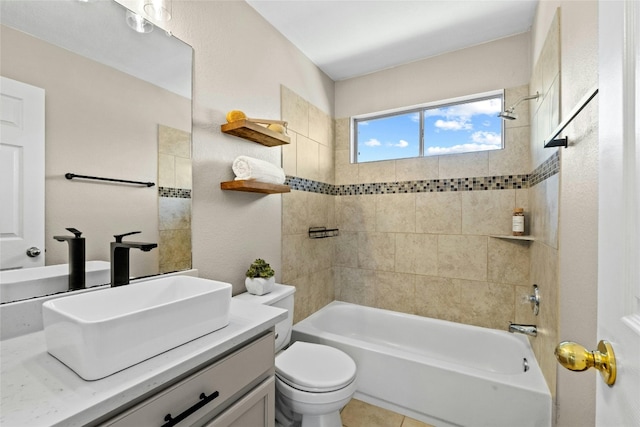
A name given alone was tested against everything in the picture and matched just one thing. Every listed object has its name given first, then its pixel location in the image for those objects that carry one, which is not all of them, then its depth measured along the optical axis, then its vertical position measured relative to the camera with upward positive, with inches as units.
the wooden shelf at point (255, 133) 66.9 +18.9
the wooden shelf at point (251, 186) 66.4 +5.7
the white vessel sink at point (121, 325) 28.1 -13.3
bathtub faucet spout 73.2 -29.3
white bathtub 63.1 -40.8
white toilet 57.0 -34.1
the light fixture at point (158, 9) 53.8 +37.8
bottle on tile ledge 83.6 -2.6
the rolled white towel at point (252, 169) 67.8 +9.8
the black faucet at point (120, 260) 47.0 -8.4
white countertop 23.8 -16.6
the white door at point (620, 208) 16.0 +0.4
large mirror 40.4 +14.2
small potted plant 69.8 -16.5
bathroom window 96.6 +29.9
